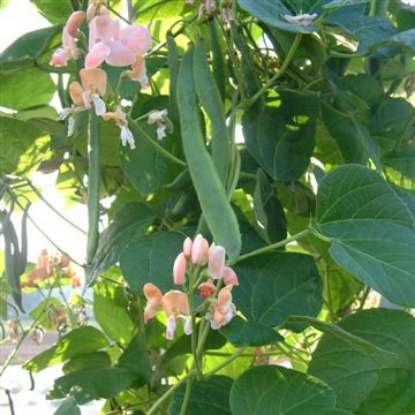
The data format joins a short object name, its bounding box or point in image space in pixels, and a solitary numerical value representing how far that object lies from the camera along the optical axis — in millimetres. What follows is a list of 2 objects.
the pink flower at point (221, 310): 518
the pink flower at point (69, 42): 591
